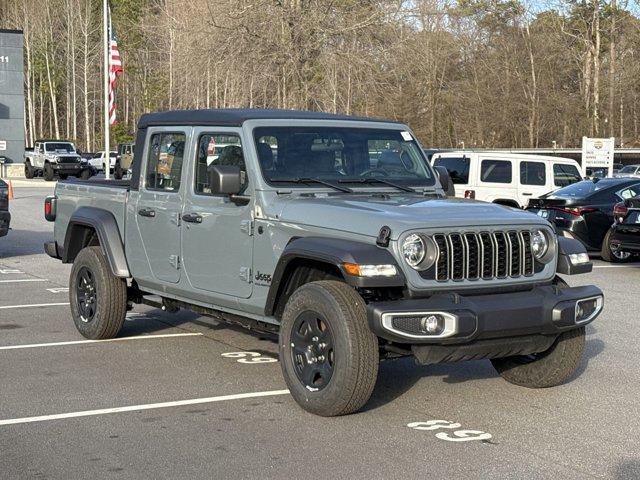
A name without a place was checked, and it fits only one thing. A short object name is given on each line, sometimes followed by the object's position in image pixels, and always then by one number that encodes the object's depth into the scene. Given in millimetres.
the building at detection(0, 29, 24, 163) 55719
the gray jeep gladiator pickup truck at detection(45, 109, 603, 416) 6449
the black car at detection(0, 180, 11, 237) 16172
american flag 36656
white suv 21969
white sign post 28609
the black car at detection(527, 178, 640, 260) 17734
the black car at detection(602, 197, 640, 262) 15727
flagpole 38097
